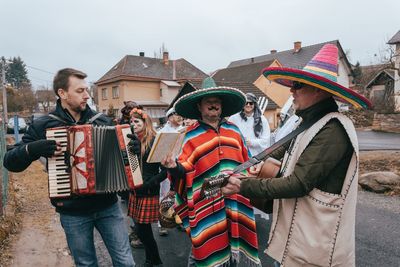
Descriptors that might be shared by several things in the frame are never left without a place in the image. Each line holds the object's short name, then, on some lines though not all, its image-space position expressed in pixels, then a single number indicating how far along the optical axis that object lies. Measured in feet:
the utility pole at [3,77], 92.24
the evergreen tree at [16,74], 261.81
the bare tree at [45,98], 205.88
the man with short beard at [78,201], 9.15
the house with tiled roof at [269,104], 81.33
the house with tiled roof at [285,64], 112.27
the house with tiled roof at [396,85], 83.38
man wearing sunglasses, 6.35
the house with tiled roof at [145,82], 120.57
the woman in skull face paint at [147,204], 13.30
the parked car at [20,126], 91.09
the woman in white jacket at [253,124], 18.34
